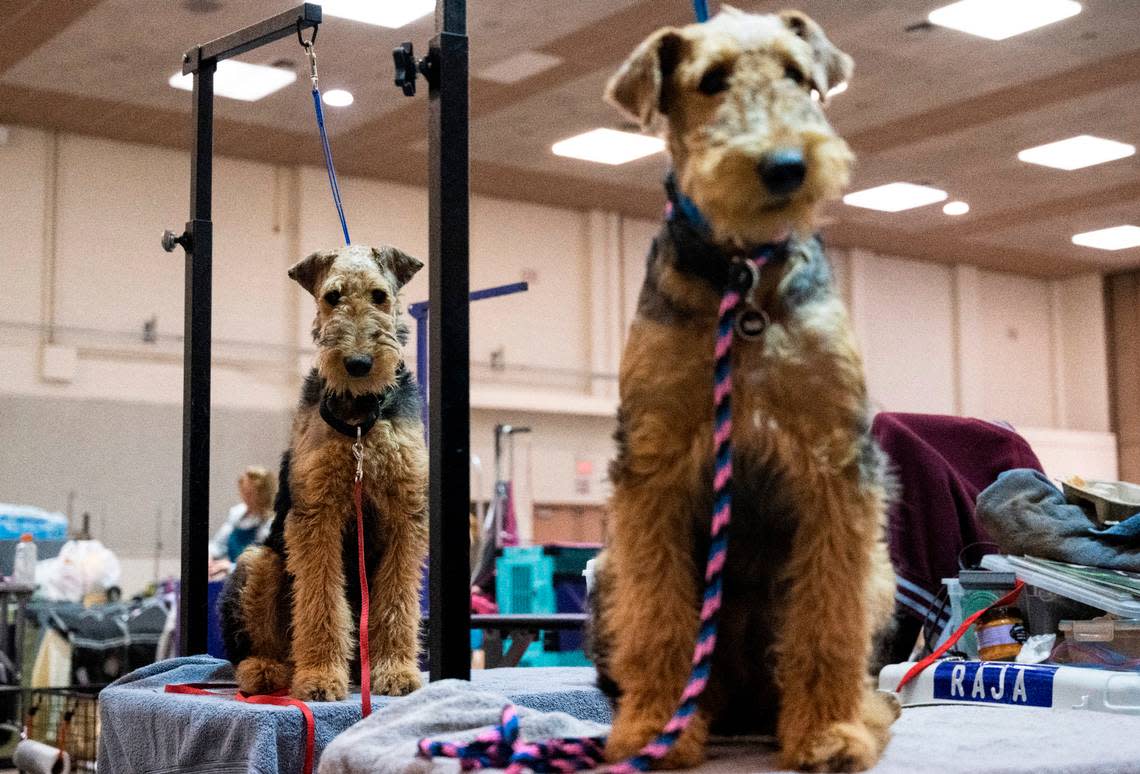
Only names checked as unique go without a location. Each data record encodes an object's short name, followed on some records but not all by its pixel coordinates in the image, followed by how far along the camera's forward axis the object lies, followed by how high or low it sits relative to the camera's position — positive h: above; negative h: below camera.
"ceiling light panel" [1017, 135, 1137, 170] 12.61 +3.46
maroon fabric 3.11 -0.03
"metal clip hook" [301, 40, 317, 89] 2.75 +0.98
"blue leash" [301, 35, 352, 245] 2.78 +0.85
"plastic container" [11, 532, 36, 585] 6.60 -0.23
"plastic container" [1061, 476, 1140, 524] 2.78 +0.01
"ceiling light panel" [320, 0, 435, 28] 9.08 +3.56
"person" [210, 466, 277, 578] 7.43 -0.01
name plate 2.27 -0.32
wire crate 4.38 -0.81
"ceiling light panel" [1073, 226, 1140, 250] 16.05 +3.33
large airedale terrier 1.44 +0.04
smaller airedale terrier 2.49 -0.01
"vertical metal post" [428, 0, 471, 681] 2.12 +0.27
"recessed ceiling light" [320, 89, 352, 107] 11.12 +3.59
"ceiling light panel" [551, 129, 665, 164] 12.36 +3.53
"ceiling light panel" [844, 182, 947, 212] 14.20 +3.42
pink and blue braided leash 1.41 -0.13
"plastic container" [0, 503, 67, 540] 8.25 -0.05
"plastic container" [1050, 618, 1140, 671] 2.39 -0.27
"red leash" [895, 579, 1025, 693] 2.42 -0.27
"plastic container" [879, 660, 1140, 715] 2.15 -0.32
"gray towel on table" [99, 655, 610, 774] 2.17 -0.37
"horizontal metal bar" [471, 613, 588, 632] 4.04 -0.35
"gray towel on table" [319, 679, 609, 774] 1.60 -0.29
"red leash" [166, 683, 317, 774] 2.18 -0.35
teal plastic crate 7.92 -0.45
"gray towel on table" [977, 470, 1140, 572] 2.55 -0.05
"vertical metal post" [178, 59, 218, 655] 3.20 +0.29
